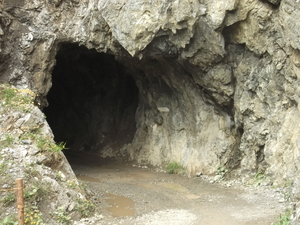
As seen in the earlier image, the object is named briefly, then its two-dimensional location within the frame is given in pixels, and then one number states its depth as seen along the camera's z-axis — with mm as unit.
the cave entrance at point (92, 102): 21141
